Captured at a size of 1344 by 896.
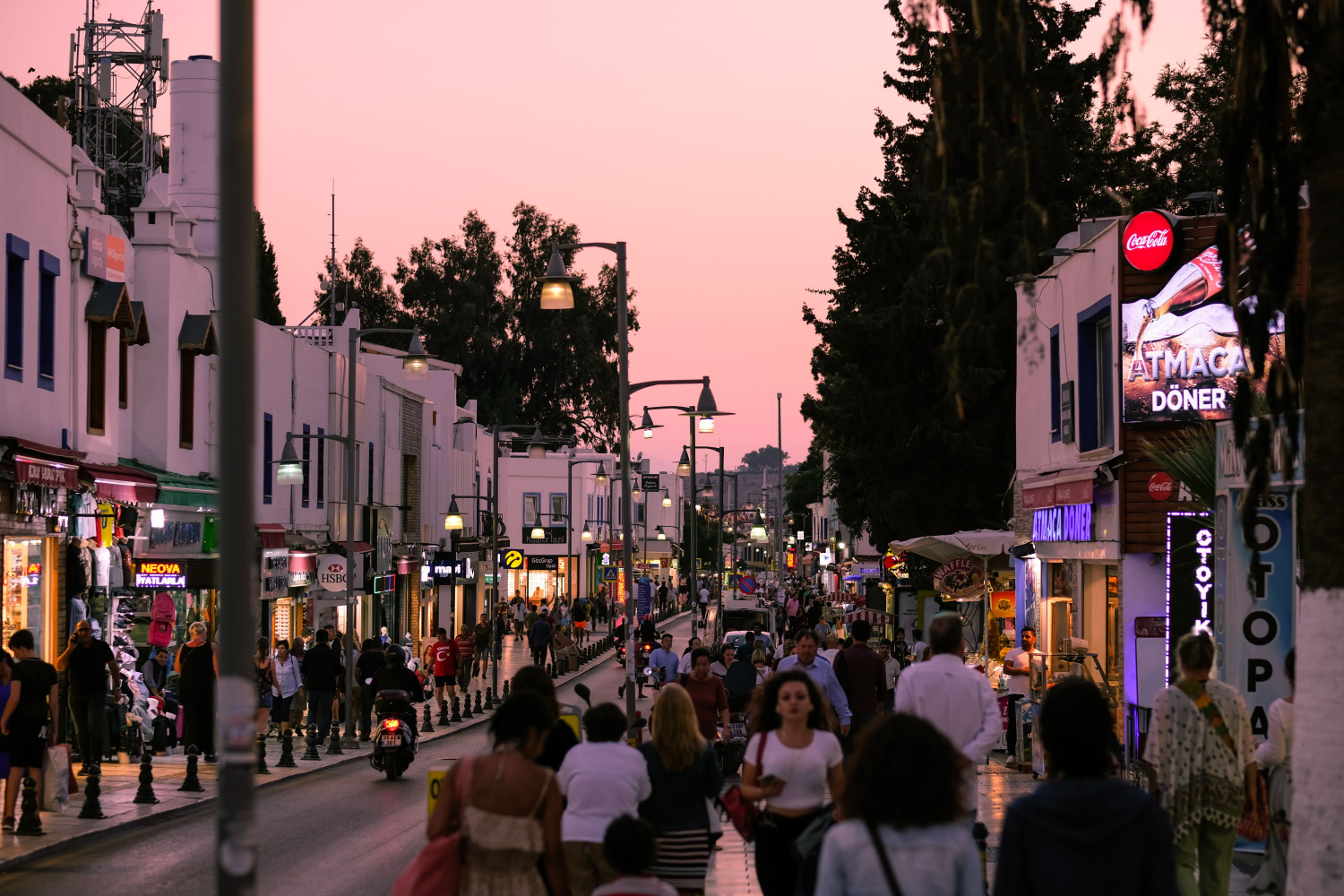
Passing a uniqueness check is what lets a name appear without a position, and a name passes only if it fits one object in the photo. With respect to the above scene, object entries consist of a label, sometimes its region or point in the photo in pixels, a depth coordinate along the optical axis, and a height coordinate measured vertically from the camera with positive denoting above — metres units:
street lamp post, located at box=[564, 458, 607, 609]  63.12 -0.02
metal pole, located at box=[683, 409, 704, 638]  55.76 -1.80
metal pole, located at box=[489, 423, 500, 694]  46.79 +0.54
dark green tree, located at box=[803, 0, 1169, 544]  37.00 +4.15
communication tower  62.97 +16.92
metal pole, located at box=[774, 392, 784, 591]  88.46 +0.05
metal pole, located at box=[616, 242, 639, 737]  24.44 +1.11
